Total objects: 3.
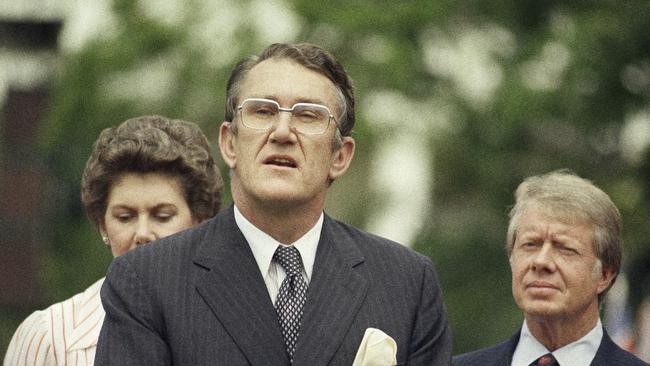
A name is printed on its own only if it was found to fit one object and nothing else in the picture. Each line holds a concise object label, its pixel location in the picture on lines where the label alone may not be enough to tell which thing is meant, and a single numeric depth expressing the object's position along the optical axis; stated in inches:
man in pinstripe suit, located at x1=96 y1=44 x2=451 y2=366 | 357.7
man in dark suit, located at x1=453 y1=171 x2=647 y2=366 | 451.1
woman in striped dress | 433.9
